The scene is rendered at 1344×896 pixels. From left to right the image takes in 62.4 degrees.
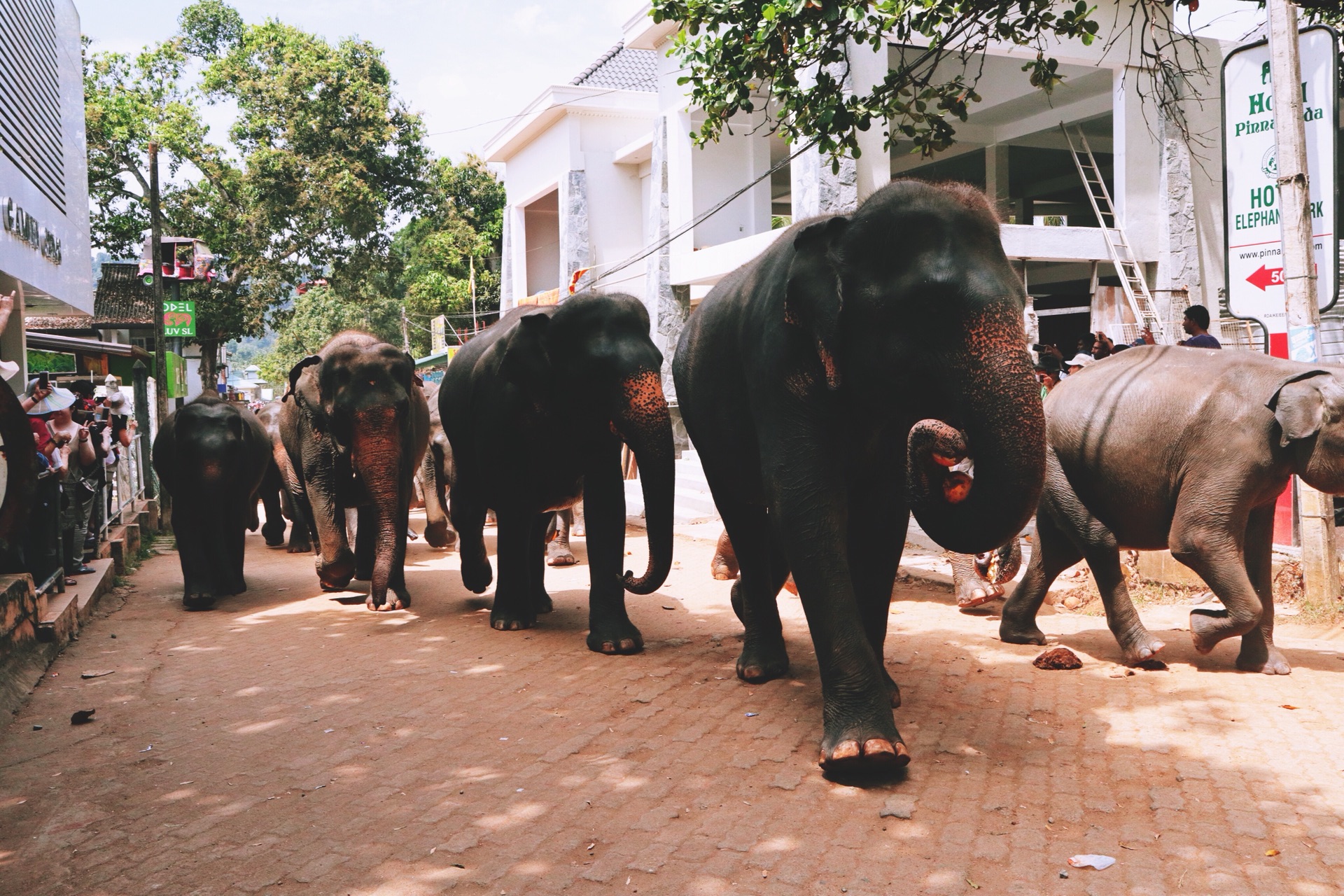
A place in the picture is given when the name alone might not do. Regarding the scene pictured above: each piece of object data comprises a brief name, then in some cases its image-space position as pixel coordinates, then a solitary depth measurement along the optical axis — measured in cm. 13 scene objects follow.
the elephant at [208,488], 874
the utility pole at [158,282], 2108
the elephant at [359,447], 783
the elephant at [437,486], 1127
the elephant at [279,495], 1139
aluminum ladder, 1628
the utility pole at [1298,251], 723
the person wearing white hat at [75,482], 807
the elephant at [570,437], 621
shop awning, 1588
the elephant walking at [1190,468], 558
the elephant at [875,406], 383
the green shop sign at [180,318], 2220
